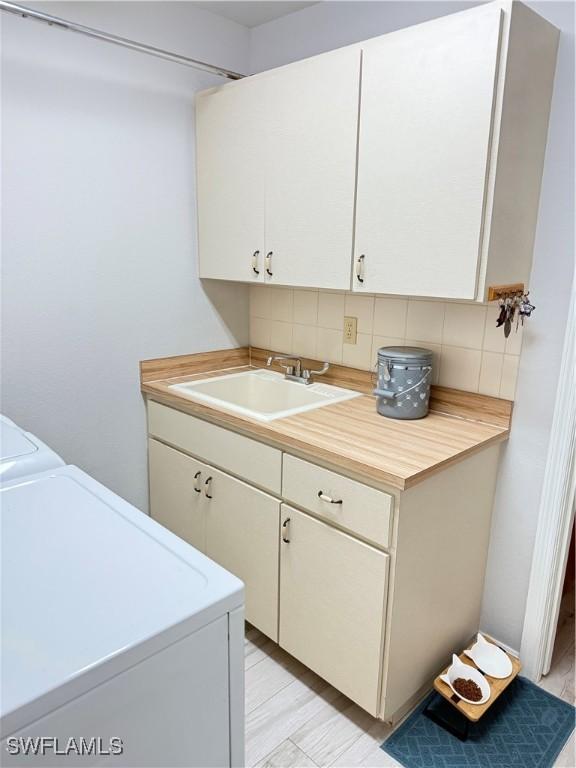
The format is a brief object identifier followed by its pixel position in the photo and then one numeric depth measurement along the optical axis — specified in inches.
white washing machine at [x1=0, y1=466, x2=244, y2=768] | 29.1
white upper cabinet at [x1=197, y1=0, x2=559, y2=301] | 57.2
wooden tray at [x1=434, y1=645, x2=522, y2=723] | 63.8
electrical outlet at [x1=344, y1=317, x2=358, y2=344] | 86.5
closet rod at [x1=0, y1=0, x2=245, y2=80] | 63.7
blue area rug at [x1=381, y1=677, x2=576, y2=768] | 62.7
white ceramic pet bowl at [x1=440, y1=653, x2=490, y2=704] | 67.1
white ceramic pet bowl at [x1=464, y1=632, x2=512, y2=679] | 70.1
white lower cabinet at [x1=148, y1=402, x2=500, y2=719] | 60.5
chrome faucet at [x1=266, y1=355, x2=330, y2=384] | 90.7
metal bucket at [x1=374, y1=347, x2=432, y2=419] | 71.1
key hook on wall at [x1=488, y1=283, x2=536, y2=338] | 64.3
